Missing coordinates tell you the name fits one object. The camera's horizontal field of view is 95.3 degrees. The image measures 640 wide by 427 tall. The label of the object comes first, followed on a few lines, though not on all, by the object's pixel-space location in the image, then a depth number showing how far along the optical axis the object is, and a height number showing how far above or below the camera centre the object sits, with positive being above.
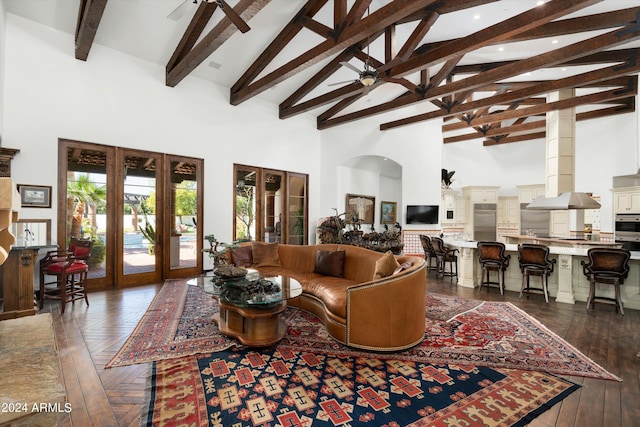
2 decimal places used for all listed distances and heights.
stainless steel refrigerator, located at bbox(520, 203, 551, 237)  10.83 -0.29
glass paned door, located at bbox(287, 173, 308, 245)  8.27 +0.10
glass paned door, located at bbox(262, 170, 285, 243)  7.71 +0.22
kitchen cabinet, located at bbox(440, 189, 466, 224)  11.30 +0.23
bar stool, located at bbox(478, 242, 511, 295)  5.30 -0.82
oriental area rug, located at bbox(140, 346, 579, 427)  1.97 -1.38
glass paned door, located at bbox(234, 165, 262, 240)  7.14 +0.23
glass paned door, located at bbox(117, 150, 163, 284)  5.41 -0.07
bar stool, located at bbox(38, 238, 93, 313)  3.90 -0.79
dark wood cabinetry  3.40 -0.85
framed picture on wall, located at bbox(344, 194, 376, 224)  9.85 +0.21
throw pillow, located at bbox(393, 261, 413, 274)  3.26 -0.61
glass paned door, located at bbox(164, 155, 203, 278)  5.98 -0.09
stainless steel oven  7.52 -0.41
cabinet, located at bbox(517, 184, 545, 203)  10.92 +0.86
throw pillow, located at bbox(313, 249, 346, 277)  4.45 -0.79
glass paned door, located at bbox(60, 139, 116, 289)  4.80 +0.17
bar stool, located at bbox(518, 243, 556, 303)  4.84 -0.83
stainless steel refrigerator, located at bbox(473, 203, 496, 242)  11.79 -0.25
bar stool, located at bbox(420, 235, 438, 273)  7.01 -0.87
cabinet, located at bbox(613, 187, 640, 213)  7.58 +0.41
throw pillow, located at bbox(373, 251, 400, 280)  3.33 -0.62
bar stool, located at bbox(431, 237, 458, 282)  6.59 -0.93
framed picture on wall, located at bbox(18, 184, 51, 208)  4.45 +0.23
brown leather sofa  2.87 -1.01
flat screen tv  9.70 -0.02
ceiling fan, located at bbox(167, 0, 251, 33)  3.55 +2.47
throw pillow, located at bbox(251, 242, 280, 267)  5.11 -0.75
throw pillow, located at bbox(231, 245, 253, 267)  4.98 -0.77
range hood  6.09 +0.26
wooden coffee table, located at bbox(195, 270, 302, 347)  2.93 -1.11
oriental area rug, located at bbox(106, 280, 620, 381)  2.74 -1.39
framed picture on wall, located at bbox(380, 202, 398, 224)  11.06 +0.04
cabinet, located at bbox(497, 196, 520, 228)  11.59 +0.08
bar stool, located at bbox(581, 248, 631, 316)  4.19 -0.80
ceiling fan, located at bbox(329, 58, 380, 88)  4.80 +2.28
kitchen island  4.49 -1.09
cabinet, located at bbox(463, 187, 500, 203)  11.80 +0.78
